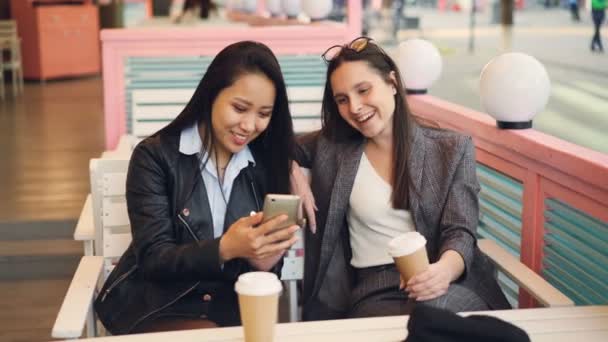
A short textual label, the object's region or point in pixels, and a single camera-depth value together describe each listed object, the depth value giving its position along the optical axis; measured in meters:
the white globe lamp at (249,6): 10.91
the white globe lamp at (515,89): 2.87
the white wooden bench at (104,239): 2.48
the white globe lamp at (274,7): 8.51
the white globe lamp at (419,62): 3.82
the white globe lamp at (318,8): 6.61
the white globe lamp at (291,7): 7.54
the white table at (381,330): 1.91
